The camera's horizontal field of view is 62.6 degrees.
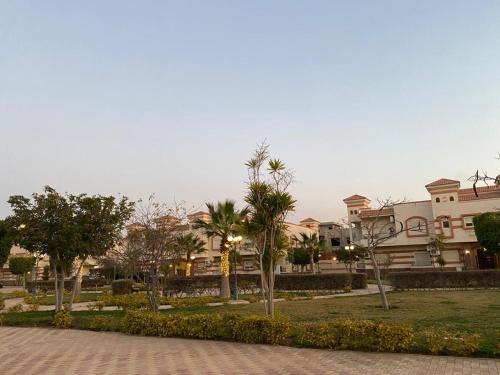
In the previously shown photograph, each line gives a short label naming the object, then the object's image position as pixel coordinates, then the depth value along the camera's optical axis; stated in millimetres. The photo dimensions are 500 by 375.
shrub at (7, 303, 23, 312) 18844
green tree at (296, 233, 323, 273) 43406
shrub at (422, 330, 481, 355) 8039
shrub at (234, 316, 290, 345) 9797
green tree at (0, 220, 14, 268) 19548
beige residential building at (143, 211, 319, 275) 48375
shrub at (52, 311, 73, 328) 13844
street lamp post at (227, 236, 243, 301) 21409
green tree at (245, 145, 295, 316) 12031
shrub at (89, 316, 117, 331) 12810
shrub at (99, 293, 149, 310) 19073
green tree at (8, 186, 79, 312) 14570
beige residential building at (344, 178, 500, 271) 38031
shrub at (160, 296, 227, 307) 19412
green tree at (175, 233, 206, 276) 36072
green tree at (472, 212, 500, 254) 28375
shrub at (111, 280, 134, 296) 28500
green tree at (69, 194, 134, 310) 15102
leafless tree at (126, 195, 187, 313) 14484
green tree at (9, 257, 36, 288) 45066
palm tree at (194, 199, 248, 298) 24594
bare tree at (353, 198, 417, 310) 42062
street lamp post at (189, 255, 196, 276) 42062
